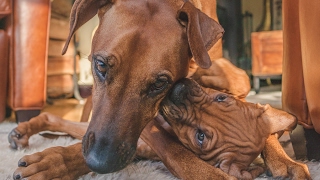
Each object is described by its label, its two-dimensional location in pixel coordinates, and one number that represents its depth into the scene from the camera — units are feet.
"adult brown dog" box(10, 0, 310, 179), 3.50
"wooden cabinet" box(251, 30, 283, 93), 14.52
